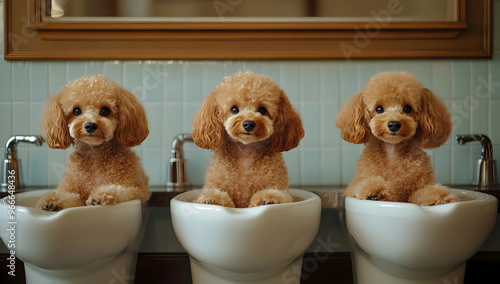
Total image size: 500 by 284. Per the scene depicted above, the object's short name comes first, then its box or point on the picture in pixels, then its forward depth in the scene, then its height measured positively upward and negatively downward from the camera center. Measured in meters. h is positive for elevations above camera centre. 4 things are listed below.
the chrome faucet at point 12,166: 1.30 -0.09
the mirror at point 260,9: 1.39 +0.48
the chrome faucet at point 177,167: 1.35 -0.09
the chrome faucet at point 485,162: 1.34 -0.08
